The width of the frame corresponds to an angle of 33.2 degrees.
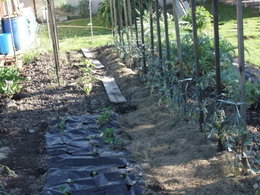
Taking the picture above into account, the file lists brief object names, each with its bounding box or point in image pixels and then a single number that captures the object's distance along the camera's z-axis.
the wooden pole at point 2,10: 12.18
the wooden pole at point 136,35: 7.46
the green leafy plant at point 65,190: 3.57
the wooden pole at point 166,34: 5.48
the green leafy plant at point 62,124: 5.26
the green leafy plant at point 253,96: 5.03
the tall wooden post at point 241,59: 3.38
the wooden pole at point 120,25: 8.94
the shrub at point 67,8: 19.88
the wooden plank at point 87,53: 10.20
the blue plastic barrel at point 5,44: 10.30
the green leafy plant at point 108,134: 4.77
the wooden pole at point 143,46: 6.84
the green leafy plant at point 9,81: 6.81
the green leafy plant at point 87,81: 6.76
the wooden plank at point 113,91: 6.24
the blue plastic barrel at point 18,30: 11.60
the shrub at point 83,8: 19.50
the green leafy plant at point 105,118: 5.30
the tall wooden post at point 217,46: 3.78
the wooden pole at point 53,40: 7.23
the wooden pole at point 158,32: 5.96
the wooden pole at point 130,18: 7.95
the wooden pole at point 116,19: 9.61
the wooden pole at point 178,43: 4.99
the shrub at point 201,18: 9.09
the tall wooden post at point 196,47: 4.34
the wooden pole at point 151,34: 6.31
